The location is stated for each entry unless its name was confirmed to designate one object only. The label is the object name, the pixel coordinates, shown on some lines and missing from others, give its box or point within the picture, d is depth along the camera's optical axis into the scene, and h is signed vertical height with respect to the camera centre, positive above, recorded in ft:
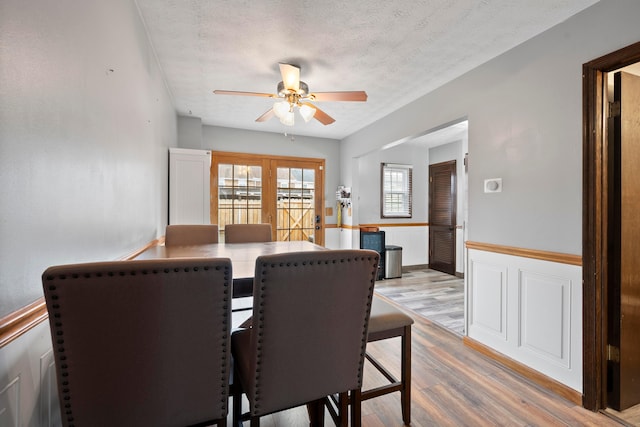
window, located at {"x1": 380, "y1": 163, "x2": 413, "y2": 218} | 17.85 +1.37
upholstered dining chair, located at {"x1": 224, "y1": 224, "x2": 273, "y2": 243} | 9.00 -0.65
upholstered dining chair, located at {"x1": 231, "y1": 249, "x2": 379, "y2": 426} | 3.14 -1.34
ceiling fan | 7.52 +3.22
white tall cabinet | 11.56 +1.11
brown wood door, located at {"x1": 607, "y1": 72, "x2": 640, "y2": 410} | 5.66 -0.68
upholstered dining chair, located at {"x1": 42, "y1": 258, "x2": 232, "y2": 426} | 2.42 -1.15
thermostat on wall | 7.64 +0.74
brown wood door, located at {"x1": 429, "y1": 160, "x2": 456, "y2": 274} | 16.90 -0.25
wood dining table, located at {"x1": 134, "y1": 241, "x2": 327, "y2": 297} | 4.27 -0.87
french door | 14.92 +1.05
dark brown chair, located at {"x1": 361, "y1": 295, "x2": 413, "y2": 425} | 4.73 -2.04
